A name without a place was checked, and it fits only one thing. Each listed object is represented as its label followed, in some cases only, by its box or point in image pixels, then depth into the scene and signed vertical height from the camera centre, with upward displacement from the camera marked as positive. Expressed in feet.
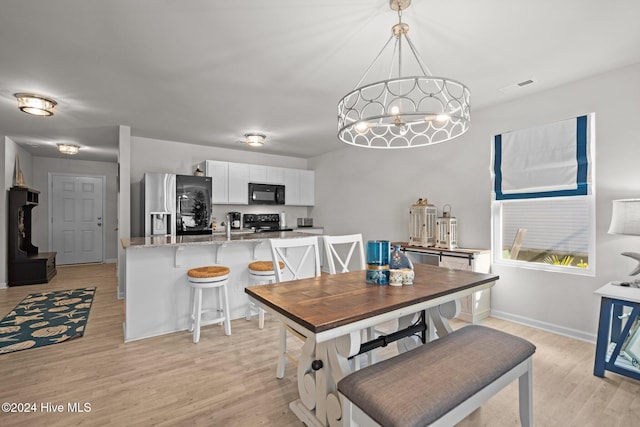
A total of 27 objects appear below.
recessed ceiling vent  9.29 +4.11
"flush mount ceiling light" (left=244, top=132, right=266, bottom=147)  14.73 +3.60
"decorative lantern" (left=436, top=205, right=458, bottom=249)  11.94 -0.84
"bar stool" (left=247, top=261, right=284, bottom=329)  10.46 -2.24
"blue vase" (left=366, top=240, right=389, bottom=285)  6.03 -1.05
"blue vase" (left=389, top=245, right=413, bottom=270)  6.32 -1.07
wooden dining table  4.29 -1.54
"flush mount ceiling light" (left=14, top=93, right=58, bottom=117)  10.25 +3.74
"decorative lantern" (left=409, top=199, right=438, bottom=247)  12.88 -0.56
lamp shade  7.22 -0.12
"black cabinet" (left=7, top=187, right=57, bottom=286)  16.31 -2.56
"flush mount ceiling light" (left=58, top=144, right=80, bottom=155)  17.55 +3.67
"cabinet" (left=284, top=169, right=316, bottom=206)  20.44 +1.69
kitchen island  9.55 -2.29
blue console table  7.03 -2.91
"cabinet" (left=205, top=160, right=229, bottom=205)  17.08 +1.85
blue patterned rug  9.46 -4.22
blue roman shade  9.33 +1.77
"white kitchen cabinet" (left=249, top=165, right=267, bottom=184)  18.76 +2.36
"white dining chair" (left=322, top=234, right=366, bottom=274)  8.16 -0.90
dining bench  3.79 -2.46
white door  22.40 -0.68
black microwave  18.76 +1.07
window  9.37 +0.49
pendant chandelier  5.42 +4.07
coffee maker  18.54 -0.62
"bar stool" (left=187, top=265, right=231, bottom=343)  9.39 -2.47
